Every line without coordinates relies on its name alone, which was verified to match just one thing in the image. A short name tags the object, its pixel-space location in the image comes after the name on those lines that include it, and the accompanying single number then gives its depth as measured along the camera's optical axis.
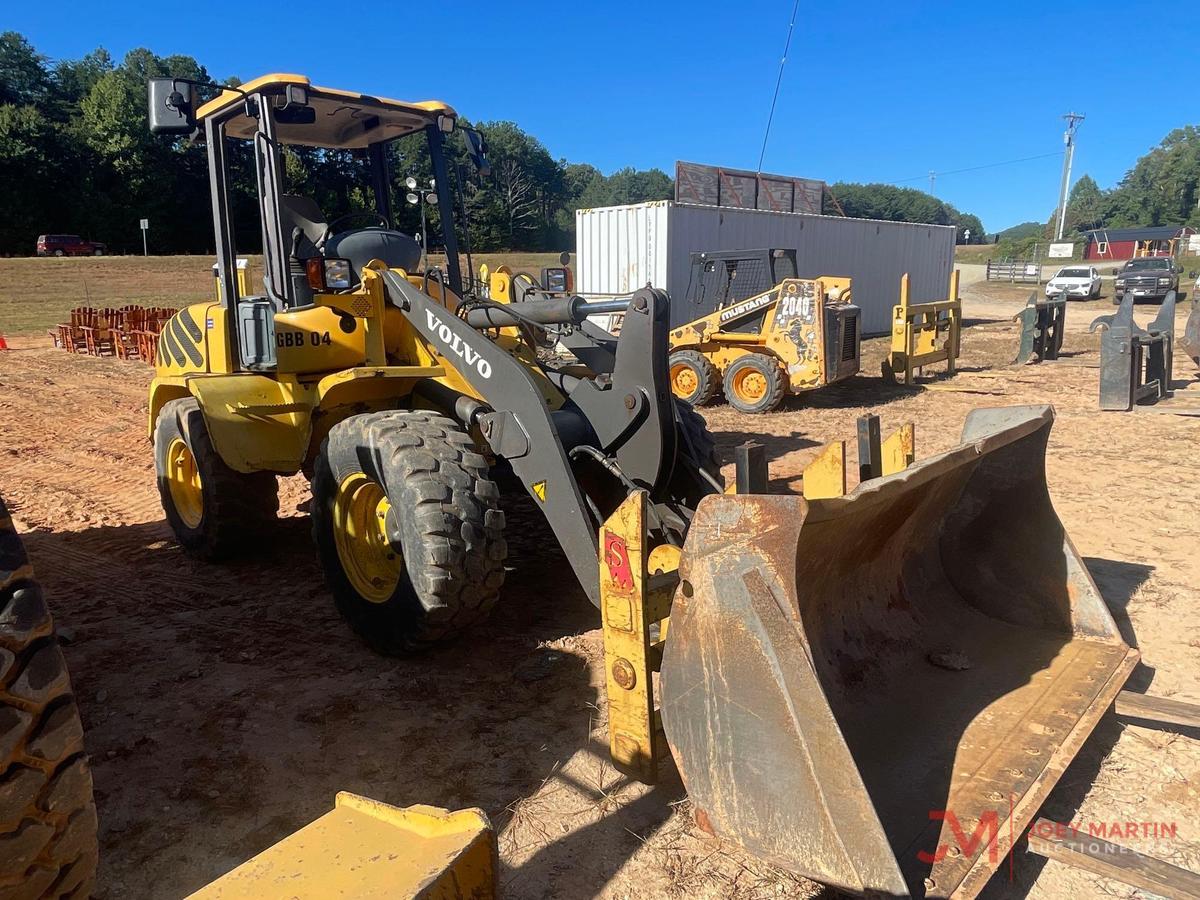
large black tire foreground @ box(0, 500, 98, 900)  1.80
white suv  34.66
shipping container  16.50
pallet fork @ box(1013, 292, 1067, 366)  15.70
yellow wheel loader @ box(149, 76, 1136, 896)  2.40
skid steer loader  10.80
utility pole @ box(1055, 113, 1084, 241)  59.91
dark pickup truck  30.27
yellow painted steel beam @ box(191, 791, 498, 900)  1.76
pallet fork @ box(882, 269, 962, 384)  12.98
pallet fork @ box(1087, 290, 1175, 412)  10.38
